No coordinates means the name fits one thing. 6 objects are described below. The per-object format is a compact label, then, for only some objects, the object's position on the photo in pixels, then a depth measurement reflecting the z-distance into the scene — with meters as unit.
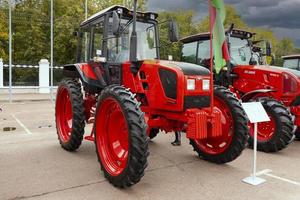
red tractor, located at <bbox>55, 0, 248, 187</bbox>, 4.52
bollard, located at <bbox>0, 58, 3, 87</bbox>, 20.27
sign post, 4.88
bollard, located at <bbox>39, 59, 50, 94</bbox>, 20.81
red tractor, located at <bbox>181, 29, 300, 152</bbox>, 6.56
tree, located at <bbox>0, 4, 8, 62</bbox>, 28.25
